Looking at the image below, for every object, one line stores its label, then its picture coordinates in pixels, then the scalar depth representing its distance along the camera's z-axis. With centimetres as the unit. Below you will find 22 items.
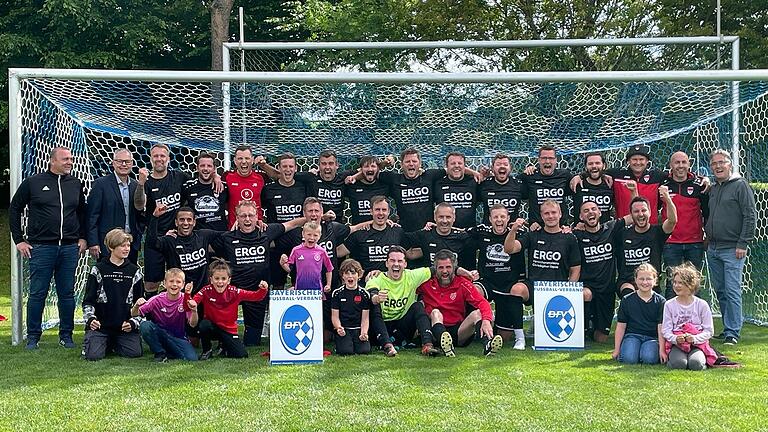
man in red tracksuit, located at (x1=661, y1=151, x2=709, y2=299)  757
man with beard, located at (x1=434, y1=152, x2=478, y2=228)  780
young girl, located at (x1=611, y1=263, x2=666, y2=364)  618
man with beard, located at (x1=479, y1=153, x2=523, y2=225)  777
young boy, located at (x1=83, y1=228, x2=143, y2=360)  661
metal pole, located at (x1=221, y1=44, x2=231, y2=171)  766
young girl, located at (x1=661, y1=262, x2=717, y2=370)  588
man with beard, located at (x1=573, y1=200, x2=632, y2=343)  733
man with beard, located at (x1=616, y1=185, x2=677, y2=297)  716
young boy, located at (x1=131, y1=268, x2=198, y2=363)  641
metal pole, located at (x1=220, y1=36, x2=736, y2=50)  937
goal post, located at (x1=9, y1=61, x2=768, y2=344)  701
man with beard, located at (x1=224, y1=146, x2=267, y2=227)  771
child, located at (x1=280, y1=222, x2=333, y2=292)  694
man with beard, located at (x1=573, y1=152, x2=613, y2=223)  774
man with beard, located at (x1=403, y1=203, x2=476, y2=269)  729
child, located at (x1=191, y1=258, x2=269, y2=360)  650
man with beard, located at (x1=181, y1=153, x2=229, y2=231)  757
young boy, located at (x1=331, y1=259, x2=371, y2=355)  671
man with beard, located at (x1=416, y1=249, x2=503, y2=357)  685
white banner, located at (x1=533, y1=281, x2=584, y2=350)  668
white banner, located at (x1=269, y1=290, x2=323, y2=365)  618
